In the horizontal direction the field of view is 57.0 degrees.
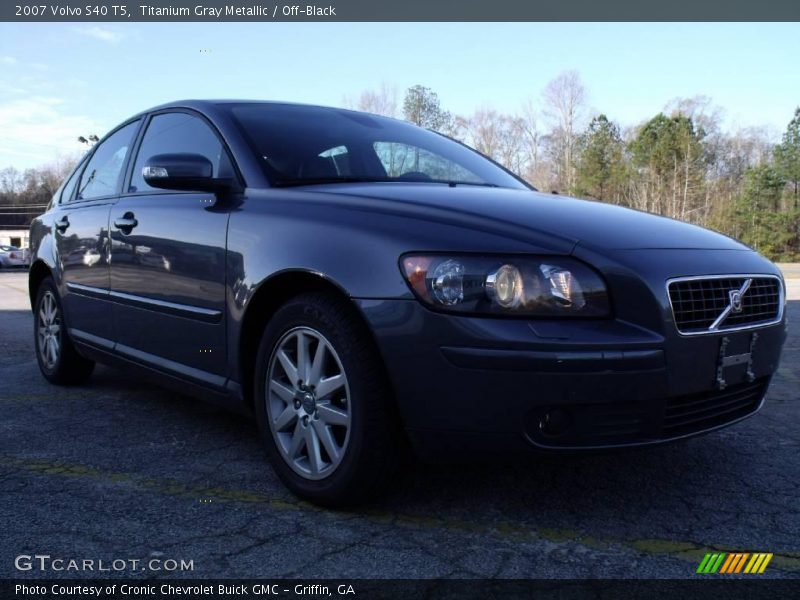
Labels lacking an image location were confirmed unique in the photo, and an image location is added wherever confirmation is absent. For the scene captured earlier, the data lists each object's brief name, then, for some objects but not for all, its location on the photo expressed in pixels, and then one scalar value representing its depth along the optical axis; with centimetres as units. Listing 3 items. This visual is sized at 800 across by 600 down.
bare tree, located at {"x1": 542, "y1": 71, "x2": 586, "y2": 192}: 4547
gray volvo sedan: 214
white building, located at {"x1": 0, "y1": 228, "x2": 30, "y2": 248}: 8369
